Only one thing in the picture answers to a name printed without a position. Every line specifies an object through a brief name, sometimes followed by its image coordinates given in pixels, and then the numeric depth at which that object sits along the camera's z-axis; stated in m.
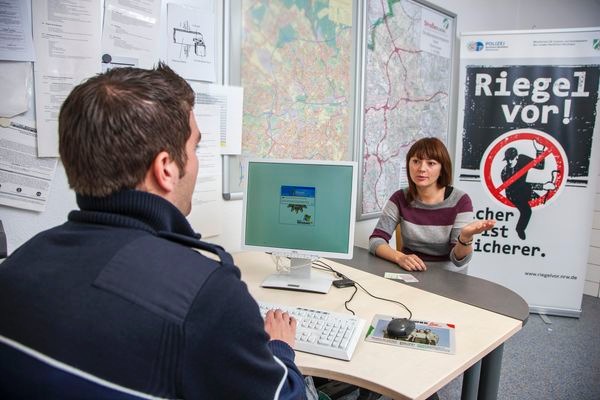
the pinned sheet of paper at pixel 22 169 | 1.51
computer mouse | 1.23
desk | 1.05
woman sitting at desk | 2.18
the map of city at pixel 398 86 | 2.78
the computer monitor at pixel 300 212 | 1.62
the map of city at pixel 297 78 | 2.13
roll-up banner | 3.07
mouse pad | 1.20
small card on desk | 1.76
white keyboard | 1.15
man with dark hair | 0.63
